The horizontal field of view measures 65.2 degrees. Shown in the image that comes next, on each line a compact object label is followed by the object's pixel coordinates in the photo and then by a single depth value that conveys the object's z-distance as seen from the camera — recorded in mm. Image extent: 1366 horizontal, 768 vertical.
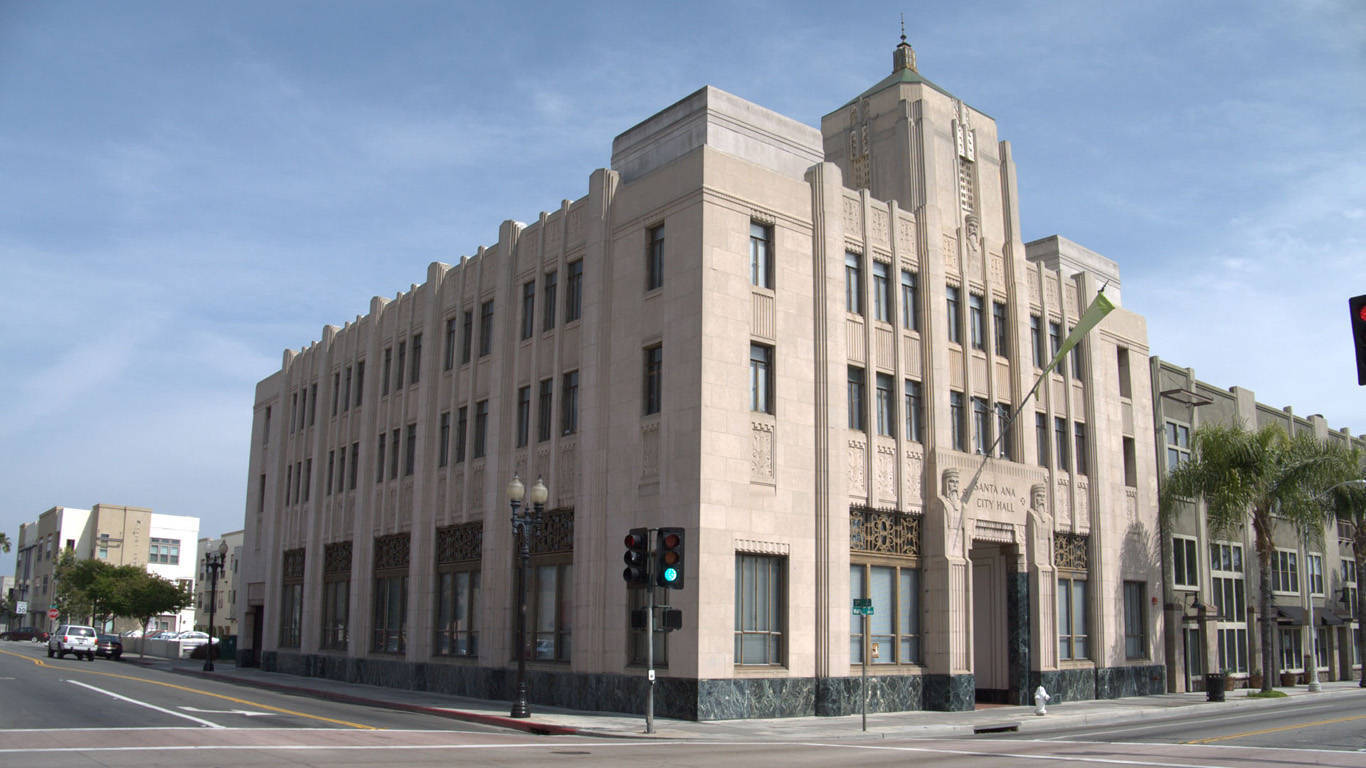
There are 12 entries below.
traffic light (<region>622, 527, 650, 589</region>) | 21500
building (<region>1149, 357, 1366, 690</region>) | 40656
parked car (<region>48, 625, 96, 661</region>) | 58281
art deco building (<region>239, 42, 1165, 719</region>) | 26859
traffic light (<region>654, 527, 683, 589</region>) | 21297
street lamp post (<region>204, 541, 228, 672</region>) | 48212
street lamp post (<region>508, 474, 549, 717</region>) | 24984
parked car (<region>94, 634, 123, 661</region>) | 61688
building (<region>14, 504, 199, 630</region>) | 119125
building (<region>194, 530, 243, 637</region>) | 106031
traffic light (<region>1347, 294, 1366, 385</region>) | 13472
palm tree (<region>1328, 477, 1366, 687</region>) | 44844
